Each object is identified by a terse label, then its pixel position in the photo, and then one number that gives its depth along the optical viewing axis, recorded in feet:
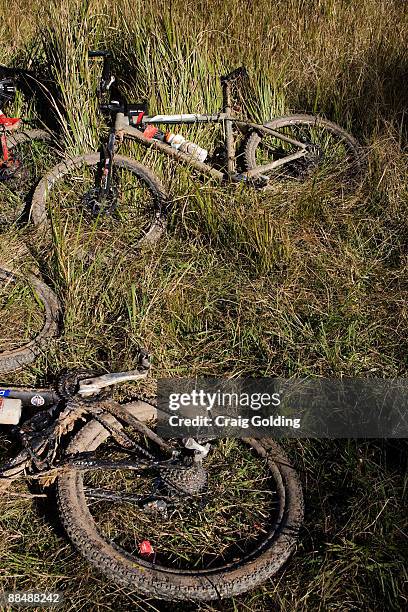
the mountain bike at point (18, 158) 14.40
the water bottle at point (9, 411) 9.43
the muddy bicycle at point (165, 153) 13.87
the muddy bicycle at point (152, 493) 8.71
